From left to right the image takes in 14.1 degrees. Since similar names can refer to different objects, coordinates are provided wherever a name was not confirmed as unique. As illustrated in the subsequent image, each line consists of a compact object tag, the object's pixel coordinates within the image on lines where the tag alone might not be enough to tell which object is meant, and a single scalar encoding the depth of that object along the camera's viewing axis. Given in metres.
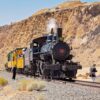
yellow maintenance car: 43.97
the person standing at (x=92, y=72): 30.17
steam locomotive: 30.55
